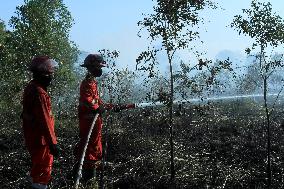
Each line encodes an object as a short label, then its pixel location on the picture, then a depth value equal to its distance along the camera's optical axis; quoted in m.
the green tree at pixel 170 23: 8.05
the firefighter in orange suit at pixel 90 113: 6.27
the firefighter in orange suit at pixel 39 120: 4.29
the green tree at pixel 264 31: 8.77
